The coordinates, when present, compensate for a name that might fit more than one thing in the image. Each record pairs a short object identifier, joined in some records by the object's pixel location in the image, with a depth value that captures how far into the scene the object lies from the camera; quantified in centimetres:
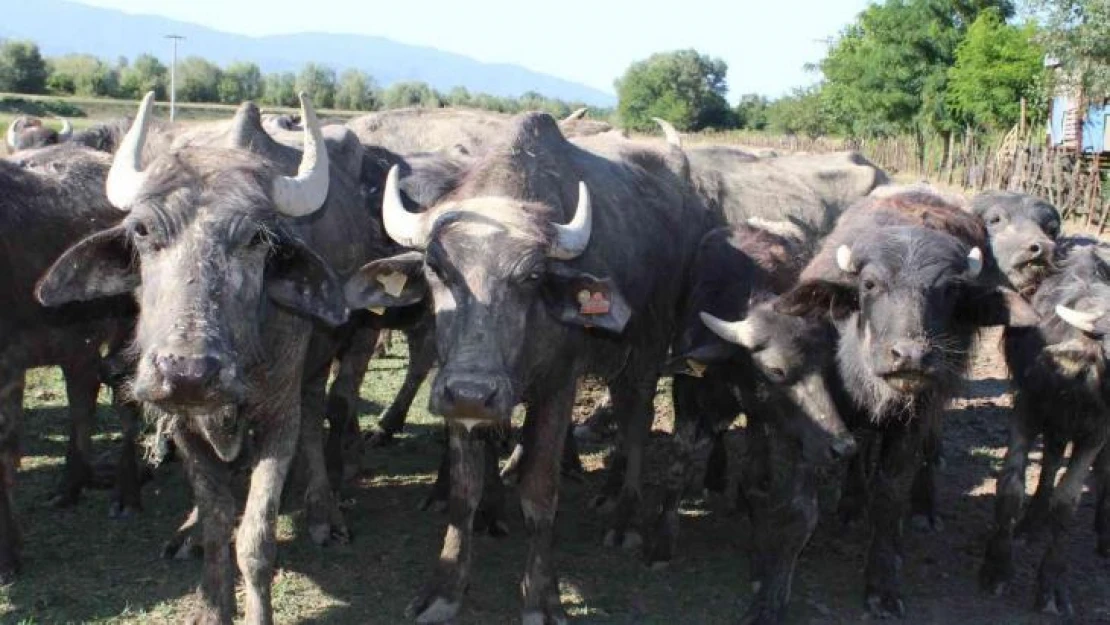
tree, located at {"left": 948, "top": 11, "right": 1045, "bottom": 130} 4194
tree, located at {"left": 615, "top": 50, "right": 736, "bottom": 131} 8819
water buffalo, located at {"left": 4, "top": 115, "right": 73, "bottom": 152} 959
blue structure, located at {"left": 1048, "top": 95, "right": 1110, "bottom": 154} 3082
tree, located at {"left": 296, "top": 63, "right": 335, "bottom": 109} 5681
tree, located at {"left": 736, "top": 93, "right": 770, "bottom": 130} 8675
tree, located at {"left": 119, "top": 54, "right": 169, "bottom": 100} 5259
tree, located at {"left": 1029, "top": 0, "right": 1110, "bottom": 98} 2361
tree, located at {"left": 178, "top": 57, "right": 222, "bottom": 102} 5347
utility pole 3928
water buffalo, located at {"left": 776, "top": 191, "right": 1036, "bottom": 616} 541
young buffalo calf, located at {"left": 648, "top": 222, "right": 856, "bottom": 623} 561
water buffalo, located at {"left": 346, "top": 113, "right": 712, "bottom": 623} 489
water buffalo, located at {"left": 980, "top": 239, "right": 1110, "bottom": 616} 603
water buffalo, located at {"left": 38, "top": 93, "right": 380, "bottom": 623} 416
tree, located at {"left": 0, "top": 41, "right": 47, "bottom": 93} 4928
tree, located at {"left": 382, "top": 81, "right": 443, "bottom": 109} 5216
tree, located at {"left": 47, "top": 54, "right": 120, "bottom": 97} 5016
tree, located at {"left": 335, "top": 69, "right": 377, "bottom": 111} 5775
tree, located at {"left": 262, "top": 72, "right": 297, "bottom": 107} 5738
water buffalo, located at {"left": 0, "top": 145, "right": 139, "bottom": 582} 592
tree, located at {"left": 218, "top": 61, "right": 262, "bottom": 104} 5438
